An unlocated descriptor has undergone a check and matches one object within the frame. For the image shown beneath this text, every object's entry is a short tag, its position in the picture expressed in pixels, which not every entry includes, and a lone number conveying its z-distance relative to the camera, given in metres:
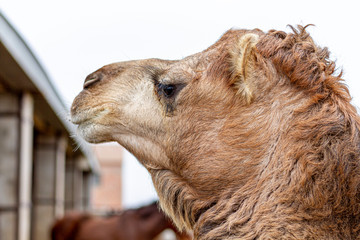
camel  2.22
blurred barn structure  6.46
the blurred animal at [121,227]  10.17
